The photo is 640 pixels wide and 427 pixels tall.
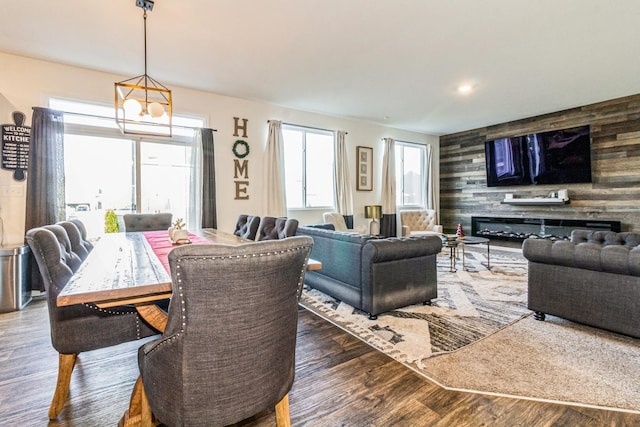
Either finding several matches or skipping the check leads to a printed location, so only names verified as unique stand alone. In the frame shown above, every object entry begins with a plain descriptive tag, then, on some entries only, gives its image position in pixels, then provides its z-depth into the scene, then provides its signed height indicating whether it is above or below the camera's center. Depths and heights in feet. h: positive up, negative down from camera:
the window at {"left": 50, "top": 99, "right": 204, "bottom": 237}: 13.48 +2.37
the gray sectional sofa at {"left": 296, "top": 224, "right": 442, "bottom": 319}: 9.29 -1.77
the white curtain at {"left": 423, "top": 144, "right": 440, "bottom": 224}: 26.30 +3.13
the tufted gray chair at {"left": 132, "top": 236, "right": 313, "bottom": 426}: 3.14 -1.28
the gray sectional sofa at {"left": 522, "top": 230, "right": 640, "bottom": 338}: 7.61 -1.91
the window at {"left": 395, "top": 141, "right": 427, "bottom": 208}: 25.38 +3.39
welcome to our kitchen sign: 12.04 +2.87
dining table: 4.17 -0.95
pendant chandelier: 8.45 +2.91
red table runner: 6.66 -0.70
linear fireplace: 18.63 -0.97
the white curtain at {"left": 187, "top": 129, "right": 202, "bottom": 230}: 15.65 +1.67
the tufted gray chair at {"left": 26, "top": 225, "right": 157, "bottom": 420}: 5.23 -1.80
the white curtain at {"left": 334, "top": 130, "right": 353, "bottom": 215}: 20.90 +2.57
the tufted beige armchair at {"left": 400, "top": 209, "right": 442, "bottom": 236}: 22.51 -0.55
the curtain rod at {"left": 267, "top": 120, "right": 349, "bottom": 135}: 19.09 +5.72
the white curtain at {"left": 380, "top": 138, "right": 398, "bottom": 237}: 23.35 +1.85
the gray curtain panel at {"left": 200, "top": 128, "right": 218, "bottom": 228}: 15.67 +1.78
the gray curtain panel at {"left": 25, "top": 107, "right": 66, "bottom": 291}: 11.98 +1.85
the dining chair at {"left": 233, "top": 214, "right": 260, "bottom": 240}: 11.39 -0.41
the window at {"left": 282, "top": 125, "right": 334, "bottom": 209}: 19.83 +3.24
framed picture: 22.29 +3.37
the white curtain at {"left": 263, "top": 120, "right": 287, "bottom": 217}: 18.01 +2.49
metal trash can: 10.66 -2.10
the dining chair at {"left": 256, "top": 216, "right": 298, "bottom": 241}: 9.77 -0.41
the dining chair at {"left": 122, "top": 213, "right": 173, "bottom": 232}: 12.59 -0.17
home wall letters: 17.07 +2.97
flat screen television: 19.03 +3.65
